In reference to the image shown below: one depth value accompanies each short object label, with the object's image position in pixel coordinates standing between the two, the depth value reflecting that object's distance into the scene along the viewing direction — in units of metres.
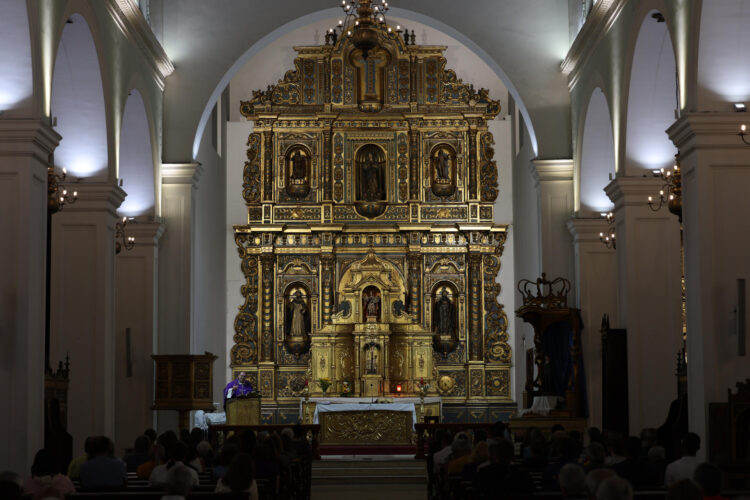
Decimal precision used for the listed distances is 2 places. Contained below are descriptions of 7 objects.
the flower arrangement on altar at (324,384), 21.56
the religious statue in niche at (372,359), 21.91
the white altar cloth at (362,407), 20.08
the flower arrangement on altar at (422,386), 21.97
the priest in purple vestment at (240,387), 20.47
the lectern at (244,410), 17.59
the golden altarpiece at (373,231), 22.42
